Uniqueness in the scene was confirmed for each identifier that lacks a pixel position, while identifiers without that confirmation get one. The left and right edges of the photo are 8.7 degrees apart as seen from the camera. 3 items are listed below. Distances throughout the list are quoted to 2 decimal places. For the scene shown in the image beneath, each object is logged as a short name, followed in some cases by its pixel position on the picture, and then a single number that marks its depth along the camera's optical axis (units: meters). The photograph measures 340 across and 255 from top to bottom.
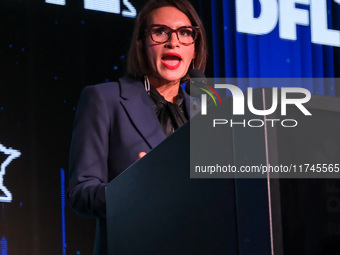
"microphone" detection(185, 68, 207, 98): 5.84
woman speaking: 5.84
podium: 4.68
